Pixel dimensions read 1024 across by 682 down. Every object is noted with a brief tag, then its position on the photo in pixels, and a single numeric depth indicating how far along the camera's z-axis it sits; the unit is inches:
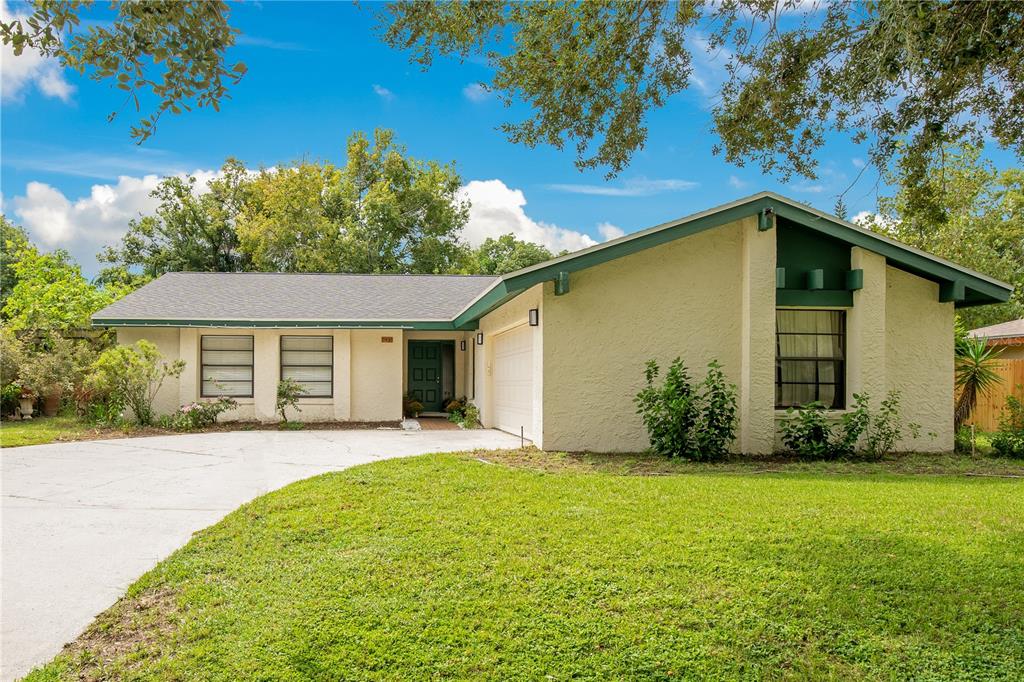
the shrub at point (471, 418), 609.3
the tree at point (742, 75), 255.8
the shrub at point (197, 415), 567.5
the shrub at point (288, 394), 601.3
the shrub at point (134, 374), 546.0
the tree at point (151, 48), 163.3
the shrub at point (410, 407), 681.0
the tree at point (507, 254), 1660.9
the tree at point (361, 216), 1234.6
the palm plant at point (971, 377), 464.1
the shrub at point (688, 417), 384.2
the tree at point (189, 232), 1323.8
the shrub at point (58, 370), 627.8
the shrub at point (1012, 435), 430.3
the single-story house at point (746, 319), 415.5
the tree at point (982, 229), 932.6
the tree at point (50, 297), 725.9
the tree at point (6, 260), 1288.0
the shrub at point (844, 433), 403.2
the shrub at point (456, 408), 666.3
